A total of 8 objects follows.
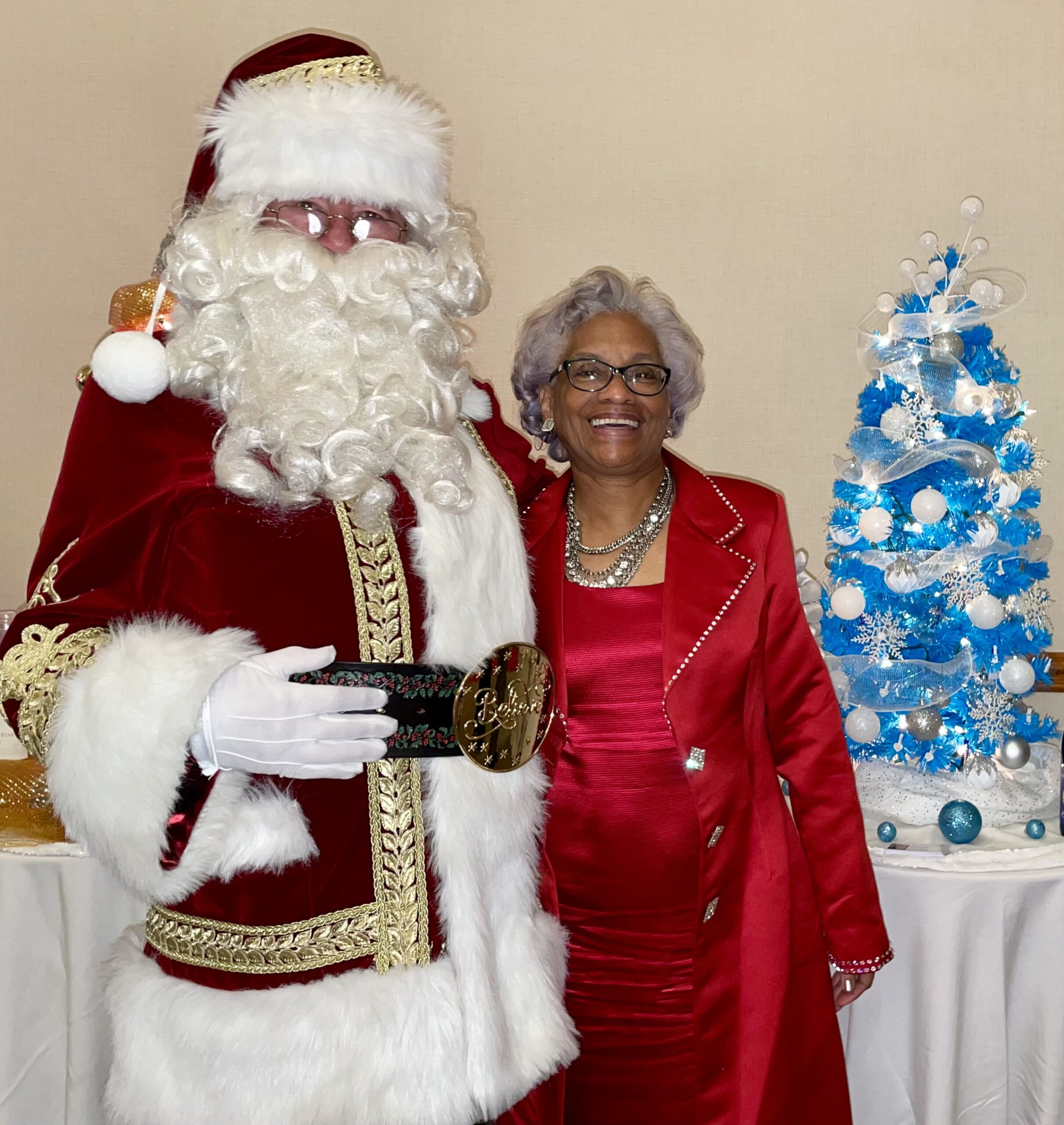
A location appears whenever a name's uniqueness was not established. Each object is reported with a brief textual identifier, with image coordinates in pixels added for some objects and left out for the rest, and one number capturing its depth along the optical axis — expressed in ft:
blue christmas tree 9.87
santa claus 5.54
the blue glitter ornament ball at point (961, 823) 9.09
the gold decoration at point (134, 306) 8.41
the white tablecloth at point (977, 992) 8.64
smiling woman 7.47
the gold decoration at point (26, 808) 8.78
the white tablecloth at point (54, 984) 8.57
